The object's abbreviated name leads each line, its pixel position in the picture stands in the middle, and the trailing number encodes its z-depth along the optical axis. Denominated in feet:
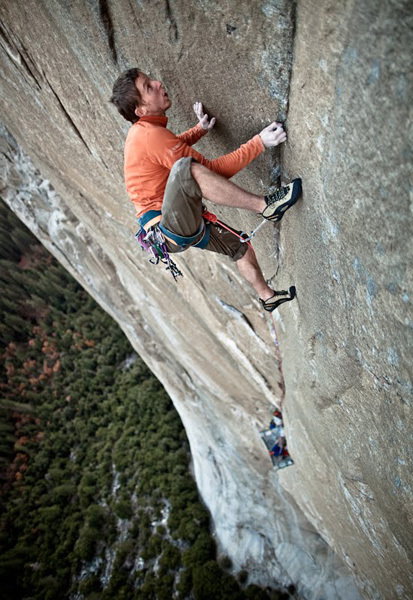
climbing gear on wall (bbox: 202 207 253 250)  9.68
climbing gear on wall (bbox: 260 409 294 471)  22.11
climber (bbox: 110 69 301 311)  7.58
